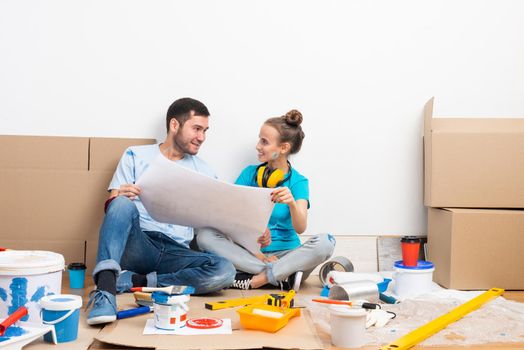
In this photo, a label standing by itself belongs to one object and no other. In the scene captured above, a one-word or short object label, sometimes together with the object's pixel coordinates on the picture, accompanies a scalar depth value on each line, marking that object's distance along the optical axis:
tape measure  1.53
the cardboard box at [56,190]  2.24
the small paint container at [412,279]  1.98
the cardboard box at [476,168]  2.20
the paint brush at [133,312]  1.52
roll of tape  2.17
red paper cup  2.00
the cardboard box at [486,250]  2.12
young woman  2.03
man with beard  1.60
